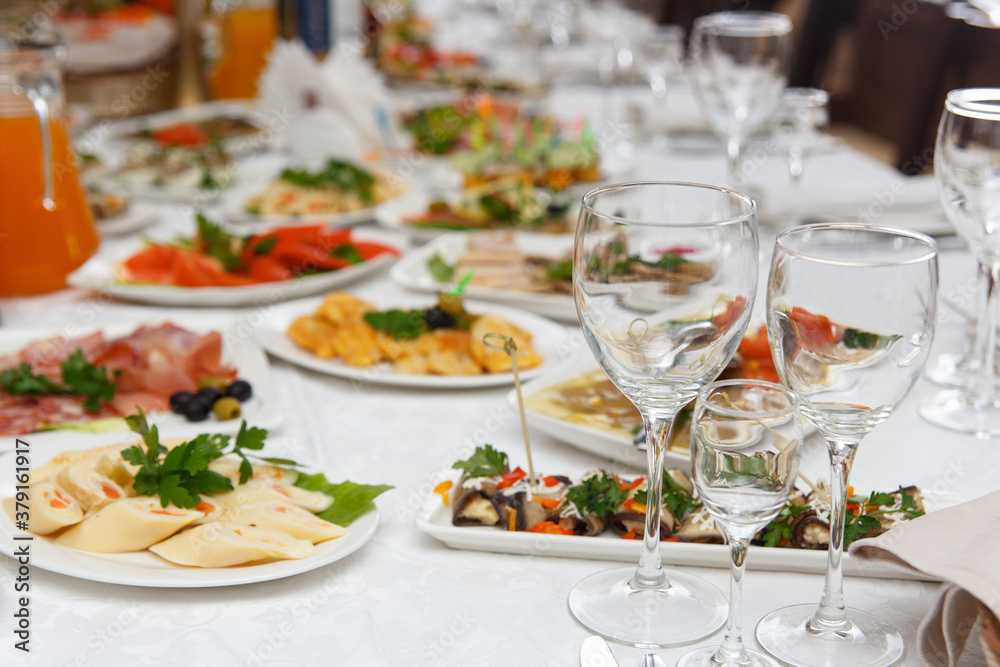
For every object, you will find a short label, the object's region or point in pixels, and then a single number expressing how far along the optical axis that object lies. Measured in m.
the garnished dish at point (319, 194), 1.76
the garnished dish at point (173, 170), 1.88
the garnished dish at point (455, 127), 2.37
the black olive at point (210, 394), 1.15
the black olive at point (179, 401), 1.15
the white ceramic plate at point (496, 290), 1.36
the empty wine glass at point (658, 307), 0.89
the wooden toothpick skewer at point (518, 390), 1.02
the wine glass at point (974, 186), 1.05
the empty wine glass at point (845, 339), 0.87
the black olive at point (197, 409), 1.14
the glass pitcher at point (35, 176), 1.34
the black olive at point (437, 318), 1.28
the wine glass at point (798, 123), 1.64
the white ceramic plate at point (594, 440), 1.08
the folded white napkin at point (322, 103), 2.08
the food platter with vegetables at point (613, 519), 0.98
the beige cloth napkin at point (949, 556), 0.88
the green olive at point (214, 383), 1.18
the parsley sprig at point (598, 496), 1.00
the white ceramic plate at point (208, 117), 2.41
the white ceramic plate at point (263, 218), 1.73
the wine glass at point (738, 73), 1.47
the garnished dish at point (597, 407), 1.09
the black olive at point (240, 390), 1.18
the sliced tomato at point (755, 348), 1.18
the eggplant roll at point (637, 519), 0.99
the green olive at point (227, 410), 1.15
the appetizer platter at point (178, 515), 0.96
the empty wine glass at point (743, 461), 0.86
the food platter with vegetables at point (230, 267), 1.39
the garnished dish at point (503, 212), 1.67
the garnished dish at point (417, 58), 3.27
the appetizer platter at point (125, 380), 1.14
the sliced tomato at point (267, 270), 1.42
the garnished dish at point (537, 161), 1.92
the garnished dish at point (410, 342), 1.22
